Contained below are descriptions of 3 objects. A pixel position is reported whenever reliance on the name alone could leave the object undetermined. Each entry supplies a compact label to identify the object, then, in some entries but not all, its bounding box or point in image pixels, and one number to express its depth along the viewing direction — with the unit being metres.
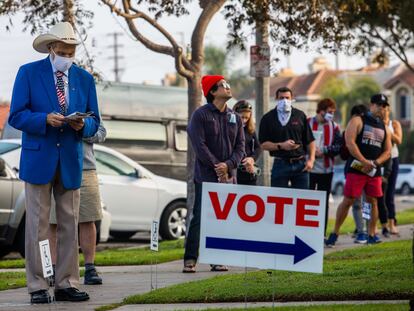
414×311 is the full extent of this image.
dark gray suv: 25.22
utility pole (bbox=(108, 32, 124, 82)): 86.88
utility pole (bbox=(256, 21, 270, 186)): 18.48
